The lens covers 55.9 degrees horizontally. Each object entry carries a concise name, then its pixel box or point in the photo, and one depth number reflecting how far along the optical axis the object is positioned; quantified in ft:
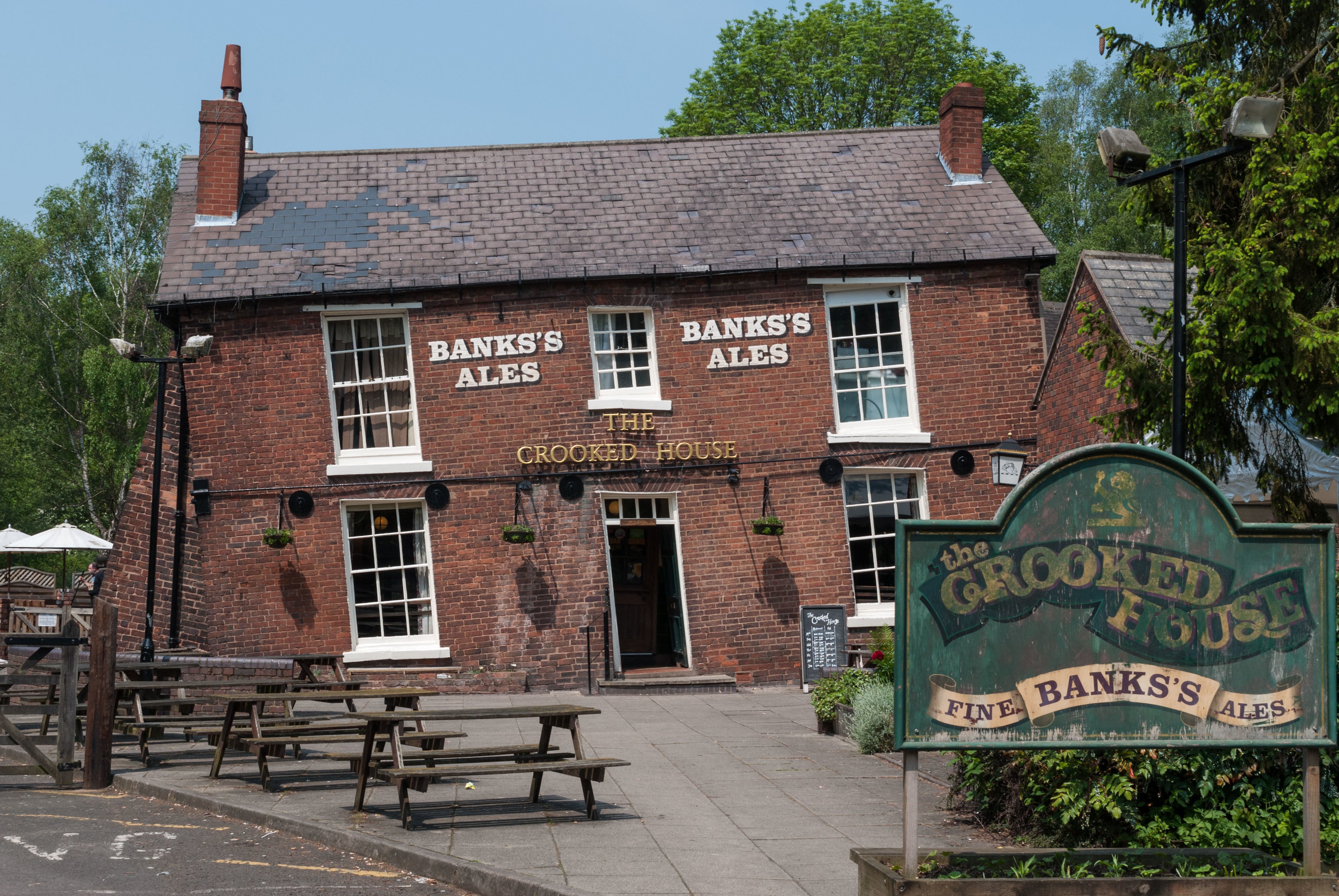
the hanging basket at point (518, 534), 55.93
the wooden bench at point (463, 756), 27.45
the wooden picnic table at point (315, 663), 38.34
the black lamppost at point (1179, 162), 30.55
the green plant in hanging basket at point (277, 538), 55.26
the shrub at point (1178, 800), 23.38
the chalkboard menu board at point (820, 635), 56.59
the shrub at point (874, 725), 37.55
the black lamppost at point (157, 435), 52.37
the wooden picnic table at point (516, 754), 26.23
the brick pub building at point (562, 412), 56.85
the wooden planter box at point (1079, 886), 19.43
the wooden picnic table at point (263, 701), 29.76
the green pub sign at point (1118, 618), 20.42
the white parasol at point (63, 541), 83.35
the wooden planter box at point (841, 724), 40.65
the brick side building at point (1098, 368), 46.52
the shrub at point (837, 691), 41.39
